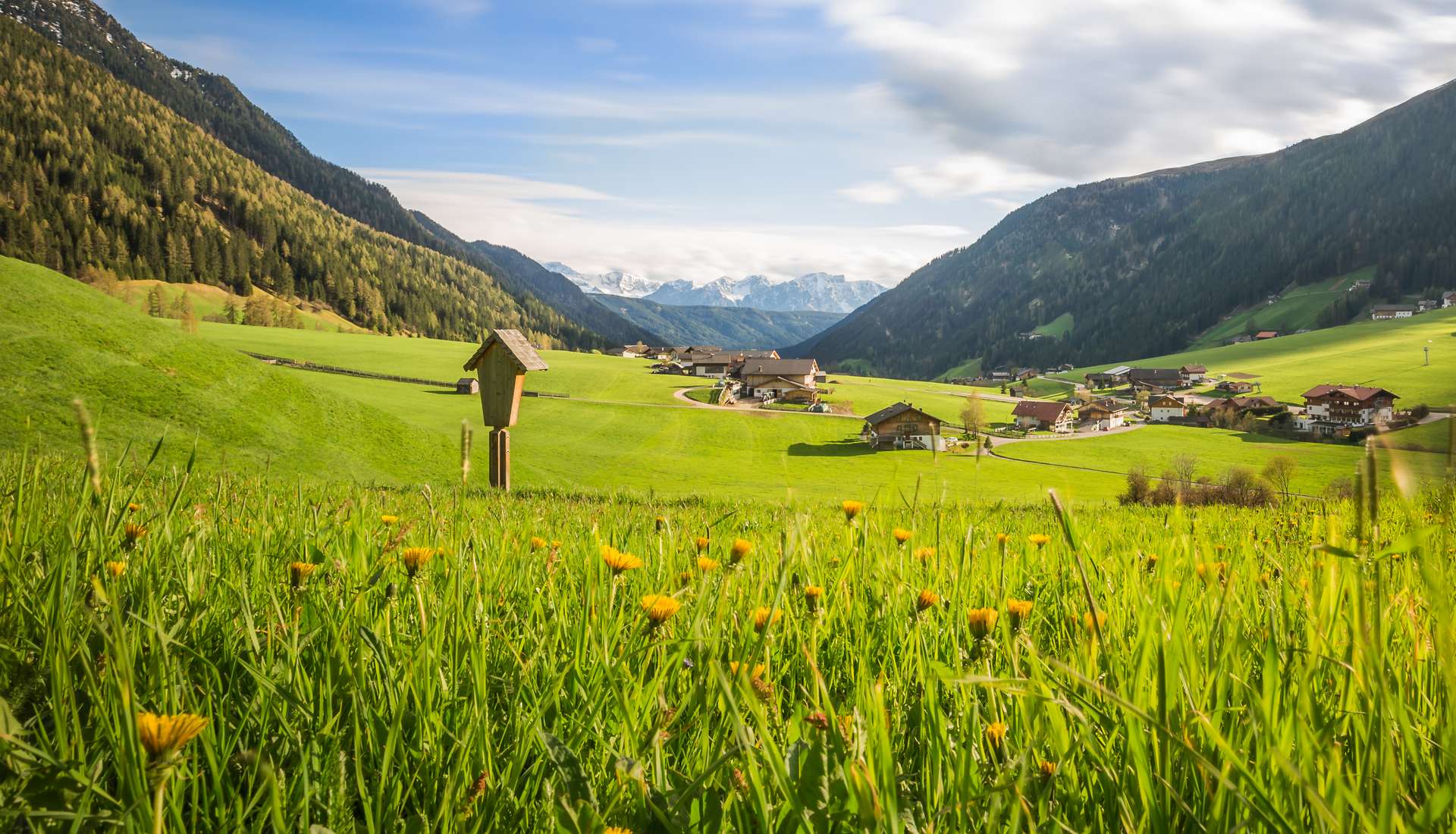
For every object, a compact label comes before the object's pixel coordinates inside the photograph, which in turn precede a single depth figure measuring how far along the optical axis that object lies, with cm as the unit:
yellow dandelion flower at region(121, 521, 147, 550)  192
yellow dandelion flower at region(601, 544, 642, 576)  170
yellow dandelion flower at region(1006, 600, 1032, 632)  154
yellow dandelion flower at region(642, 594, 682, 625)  146
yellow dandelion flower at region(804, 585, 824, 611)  180
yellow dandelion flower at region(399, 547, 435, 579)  167
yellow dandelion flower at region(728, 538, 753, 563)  190
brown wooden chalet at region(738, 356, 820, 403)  10556
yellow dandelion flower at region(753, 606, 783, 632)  165
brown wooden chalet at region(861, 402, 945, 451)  7238
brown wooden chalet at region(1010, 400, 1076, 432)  9875
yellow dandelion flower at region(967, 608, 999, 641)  136
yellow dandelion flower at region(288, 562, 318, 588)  178
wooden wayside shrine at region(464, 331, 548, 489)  1288
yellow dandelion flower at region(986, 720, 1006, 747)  115
